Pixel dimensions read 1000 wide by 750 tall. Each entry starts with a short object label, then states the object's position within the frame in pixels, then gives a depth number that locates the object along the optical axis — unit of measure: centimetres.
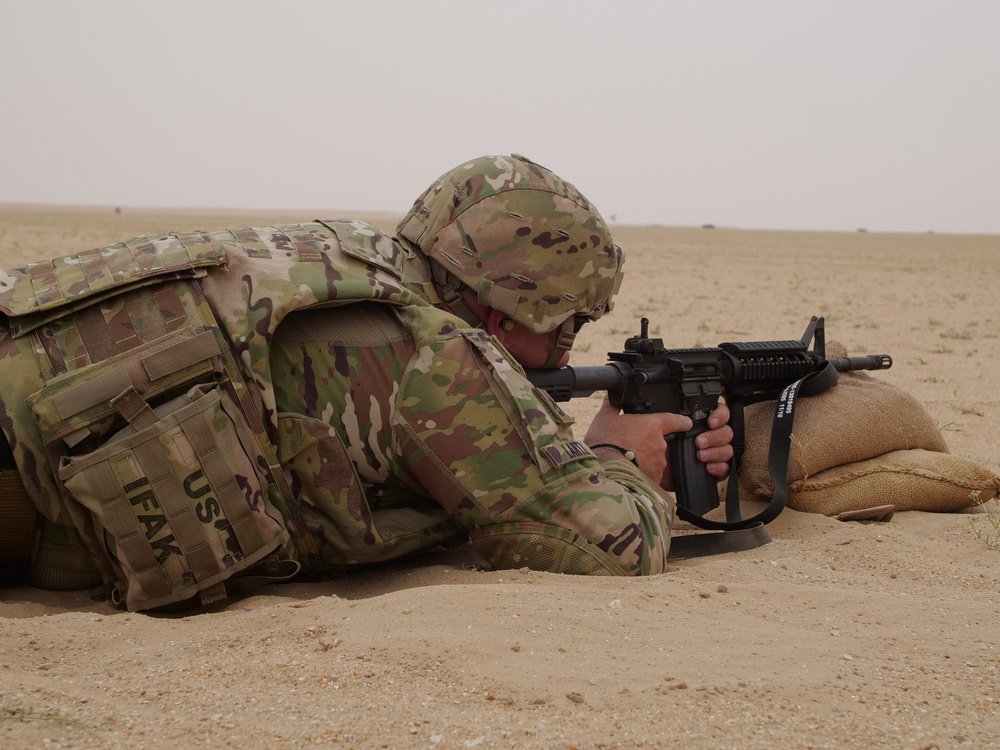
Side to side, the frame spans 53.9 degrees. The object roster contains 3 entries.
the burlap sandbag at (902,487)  429
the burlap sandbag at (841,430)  438
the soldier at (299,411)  272
